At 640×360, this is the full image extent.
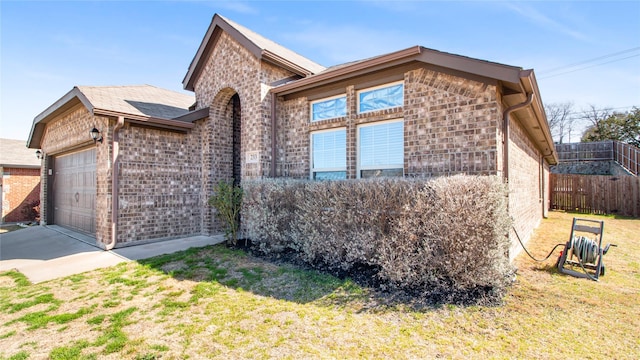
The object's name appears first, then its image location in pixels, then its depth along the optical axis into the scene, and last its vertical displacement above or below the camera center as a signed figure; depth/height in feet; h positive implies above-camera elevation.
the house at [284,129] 17.72 +4.23
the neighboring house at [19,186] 51.34 -1.18
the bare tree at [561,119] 132.16 +27.57
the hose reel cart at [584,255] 17.48 -4.77
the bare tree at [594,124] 84.43 +19.07
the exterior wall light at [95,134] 26.00 +4.12
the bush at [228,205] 25.29 -2.27
